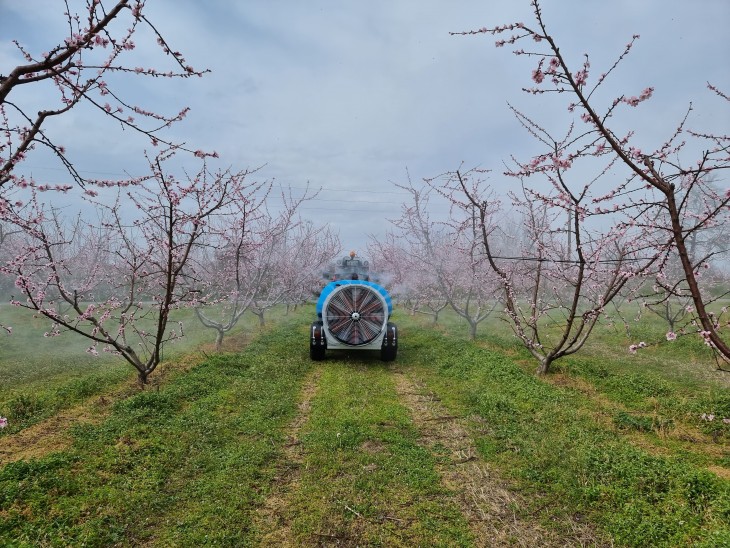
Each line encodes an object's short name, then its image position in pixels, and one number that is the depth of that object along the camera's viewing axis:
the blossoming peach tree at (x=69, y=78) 3.38
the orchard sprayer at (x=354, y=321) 12.77
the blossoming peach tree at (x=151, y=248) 7.62
